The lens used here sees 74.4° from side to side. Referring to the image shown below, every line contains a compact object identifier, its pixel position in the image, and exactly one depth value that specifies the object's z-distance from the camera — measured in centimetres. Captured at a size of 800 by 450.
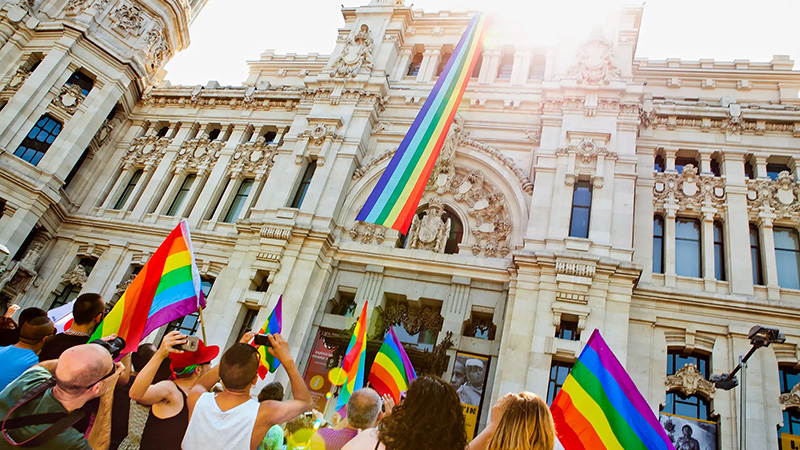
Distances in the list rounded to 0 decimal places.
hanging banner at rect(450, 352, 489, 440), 1591
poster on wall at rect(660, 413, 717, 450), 1479
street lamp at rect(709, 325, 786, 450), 1140
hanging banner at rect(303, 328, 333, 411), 1734
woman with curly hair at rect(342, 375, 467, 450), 409
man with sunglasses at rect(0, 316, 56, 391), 568
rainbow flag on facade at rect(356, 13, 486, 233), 1230
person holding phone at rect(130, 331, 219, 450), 482
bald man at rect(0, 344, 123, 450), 395
